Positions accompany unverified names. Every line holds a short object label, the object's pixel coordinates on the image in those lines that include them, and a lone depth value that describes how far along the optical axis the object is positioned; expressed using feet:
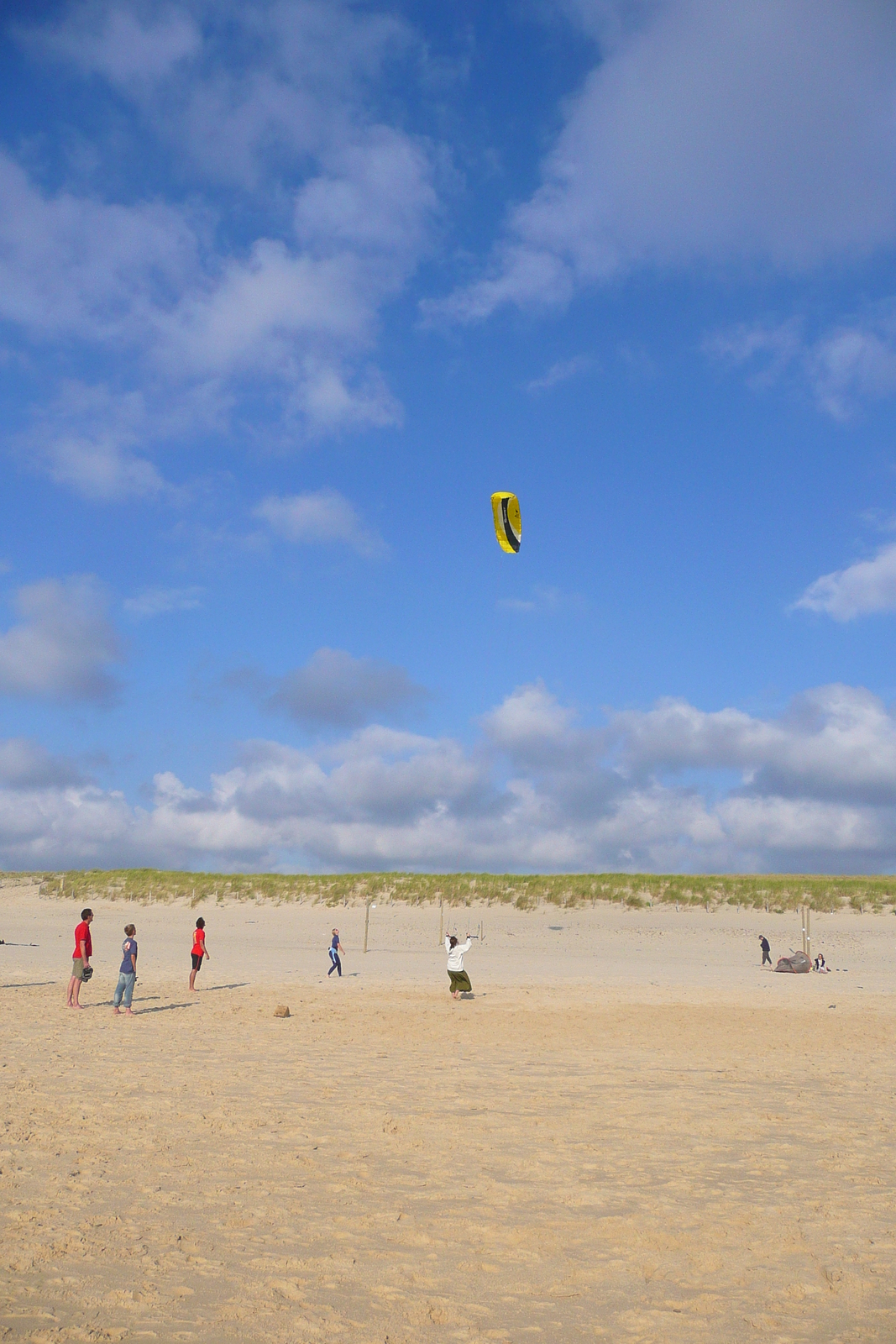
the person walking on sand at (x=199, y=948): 60.46
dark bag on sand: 82.02
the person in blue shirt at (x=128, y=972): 51.19
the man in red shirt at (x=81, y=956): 52.42
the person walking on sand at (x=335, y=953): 74.49
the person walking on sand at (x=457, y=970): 60.70
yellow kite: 58.29
